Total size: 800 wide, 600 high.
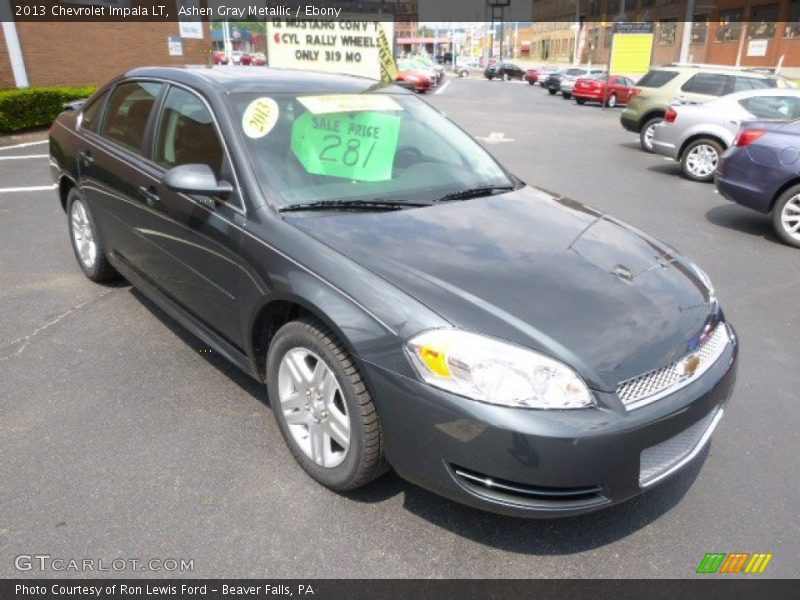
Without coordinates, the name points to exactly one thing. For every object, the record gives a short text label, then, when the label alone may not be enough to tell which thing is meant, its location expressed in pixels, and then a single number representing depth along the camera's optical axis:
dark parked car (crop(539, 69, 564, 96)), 32.44
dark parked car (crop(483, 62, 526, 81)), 49.31
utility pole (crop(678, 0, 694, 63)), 38.41
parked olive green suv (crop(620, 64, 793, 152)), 12.35
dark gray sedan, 2.12
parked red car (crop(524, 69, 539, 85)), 42.25
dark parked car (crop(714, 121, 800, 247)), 6.27
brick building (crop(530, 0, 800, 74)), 37.06
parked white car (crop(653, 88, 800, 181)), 9.61
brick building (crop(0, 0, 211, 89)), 17.27
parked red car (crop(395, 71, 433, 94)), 30.85
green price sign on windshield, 3.10
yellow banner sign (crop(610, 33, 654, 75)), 30.20
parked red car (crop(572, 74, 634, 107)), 24.92
